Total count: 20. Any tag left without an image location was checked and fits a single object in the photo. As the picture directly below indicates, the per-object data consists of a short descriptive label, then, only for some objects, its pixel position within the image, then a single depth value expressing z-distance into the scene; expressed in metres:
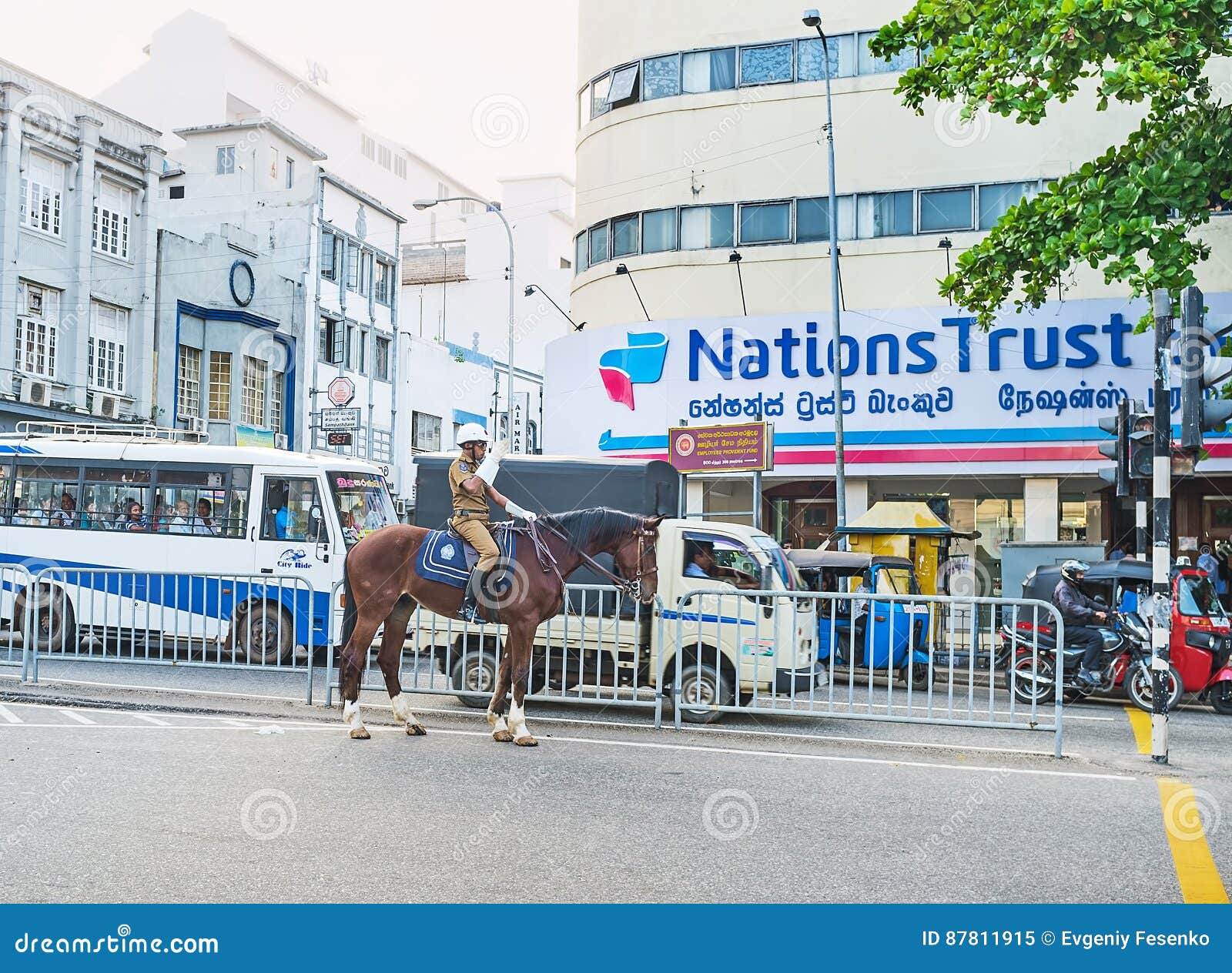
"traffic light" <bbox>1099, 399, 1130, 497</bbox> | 12.39
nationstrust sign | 23.83
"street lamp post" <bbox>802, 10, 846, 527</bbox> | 23.28
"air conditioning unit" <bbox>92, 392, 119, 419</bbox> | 31.77
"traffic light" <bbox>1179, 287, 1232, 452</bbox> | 9.38
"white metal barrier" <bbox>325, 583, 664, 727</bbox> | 11.30
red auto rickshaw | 14.01
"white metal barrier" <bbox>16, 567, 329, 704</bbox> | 12.70
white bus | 16.55
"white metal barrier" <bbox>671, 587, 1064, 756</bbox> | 10.32
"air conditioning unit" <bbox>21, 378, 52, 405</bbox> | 29.14
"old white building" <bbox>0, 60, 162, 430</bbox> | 29.58
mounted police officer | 10.04
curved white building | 24.36
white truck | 11.05
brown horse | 10.09
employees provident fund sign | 22.62
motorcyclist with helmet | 14.16
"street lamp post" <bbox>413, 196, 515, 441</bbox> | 31.83
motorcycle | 13.41
